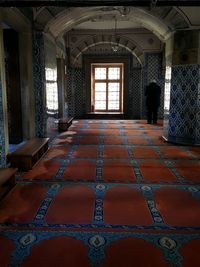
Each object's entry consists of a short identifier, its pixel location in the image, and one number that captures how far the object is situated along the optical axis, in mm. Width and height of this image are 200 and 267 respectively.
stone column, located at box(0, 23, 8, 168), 3167
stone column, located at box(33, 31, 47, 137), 4605
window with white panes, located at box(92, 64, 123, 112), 10901
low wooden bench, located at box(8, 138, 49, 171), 3441
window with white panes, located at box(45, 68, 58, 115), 5111
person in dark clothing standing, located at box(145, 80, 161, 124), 7628
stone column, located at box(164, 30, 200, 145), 4733
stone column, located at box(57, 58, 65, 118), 7288
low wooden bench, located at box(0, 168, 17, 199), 2505
